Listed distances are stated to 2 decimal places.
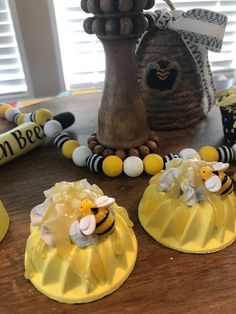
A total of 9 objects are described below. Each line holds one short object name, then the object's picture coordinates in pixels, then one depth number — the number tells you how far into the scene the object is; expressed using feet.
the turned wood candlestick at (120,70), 1.46
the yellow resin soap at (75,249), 1.05
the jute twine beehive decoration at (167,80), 1.86
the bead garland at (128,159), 1.60
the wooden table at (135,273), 1.03
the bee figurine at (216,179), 1.17
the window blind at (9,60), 3.98
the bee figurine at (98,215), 1.02
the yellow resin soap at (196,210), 1.19
